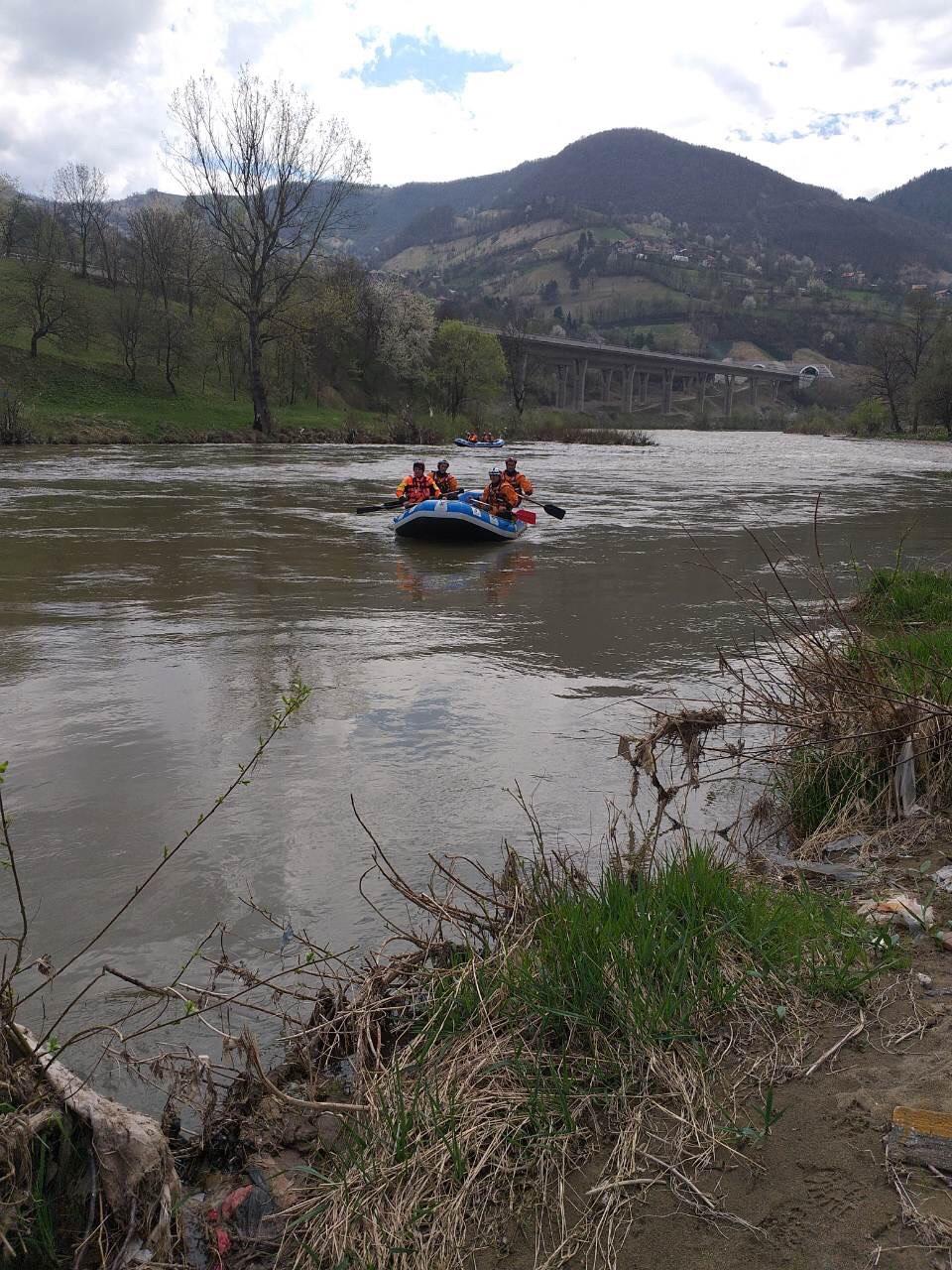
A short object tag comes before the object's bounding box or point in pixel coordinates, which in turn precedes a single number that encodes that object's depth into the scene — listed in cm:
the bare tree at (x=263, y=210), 3941
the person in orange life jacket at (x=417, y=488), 1766
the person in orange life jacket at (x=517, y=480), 1723
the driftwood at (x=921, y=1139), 221
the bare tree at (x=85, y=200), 6538
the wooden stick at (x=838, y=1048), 256
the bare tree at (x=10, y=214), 5991
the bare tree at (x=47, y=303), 4509
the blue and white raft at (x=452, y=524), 1568
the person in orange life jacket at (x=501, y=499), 1659
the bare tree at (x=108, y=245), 6378
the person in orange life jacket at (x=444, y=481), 1776
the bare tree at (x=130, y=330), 4684
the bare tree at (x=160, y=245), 5669
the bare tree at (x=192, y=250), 5776
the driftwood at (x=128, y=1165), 224
